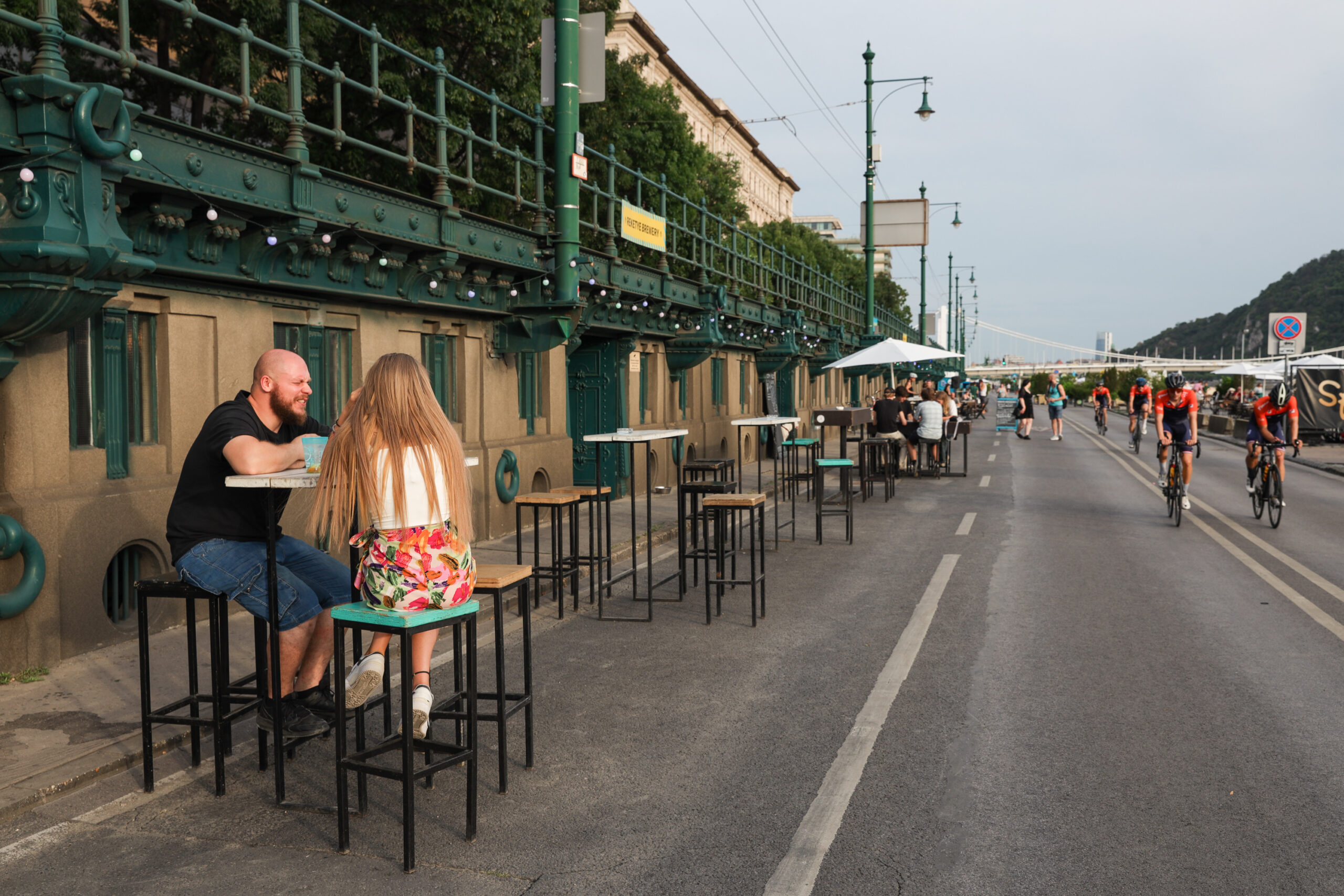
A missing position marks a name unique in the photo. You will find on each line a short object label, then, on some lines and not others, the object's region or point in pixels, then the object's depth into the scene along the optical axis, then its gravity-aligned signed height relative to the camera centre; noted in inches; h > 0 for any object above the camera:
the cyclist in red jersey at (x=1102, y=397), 1680.6 -4.1
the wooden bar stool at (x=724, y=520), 326.0 -37.3
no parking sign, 883.4 +50.7
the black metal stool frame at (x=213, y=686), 179.6 -49.6
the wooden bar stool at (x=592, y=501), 342.0 -33.2
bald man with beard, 179.6 -22.3
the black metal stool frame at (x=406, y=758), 151.8 -52.5
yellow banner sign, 561.6 +90.8
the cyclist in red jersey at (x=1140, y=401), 1151.0 -7.0
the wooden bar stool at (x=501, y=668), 176.4 -44.7
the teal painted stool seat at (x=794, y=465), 550.5 -37.9
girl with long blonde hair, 163.9 -14.3
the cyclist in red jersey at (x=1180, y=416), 547.5 -11.4
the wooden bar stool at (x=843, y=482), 483.8 -38.7
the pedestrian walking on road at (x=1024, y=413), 1472.7 -24.5
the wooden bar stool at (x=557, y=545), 327.3 -46.4
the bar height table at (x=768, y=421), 474.0 -10.7
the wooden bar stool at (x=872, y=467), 673.0 -45.4
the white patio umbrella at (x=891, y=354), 797.2 +31.1
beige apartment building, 2306.8 +765.7
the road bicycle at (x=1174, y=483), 542.9 -44.8
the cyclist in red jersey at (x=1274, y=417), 531.5 -11.4
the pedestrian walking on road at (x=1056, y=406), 1473.9 -14.4
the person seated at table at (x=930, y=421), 810.8 -18.6
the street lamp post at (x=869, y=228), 1120.2 +177.4
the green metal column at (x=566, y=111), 446.9 +120.0
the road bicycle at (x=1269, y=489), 530.9 -47.3
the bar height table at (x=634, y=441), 327.0 -13.4
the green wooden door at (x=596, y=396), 666.8 +1.9
